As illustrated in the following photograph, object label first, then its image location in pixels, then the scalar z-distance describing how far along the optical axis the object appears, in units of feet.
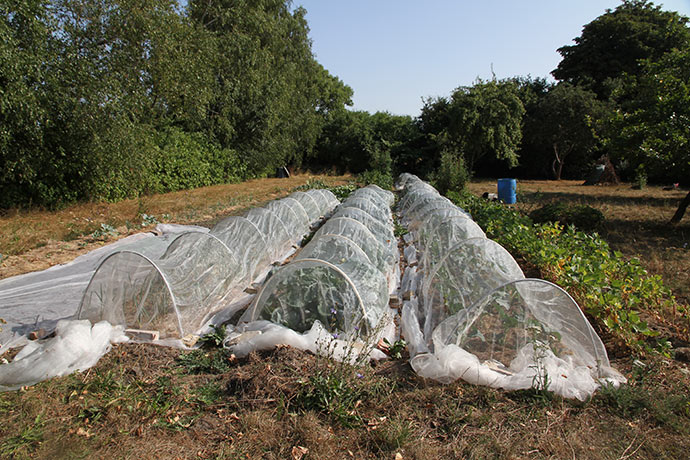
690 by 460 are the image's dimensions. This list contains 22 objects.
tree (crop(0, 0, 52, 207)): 25.65
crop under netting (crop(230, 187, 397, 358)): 11.75
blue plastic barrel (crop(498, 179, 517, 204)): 45.21
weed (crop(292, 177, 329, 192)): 56.54
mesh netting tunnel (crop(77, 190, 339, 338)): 12.81
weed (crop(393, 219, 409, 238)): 28.27
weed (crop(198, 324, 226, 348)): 12.65
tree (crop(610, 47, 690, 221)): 28.78
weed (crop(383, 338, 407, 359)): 12.19
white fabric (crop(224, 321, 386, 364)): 11.34
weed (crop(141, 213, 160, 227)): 29.63
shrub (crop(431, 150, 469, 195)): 48.78
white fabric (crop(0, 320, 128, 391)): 9.91
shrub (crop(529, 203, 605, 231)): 28.81
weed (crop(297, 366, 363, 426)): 9.20
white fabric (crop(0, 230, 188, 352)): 13.40
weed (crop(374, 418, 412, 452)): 8.45
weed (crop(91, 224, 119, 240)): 25.36
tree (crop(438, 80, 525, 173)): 70.23
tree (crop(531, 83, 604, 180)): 69.72
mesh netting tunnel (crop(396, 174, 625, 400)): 10.21
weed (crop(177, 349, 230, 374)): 11.16
